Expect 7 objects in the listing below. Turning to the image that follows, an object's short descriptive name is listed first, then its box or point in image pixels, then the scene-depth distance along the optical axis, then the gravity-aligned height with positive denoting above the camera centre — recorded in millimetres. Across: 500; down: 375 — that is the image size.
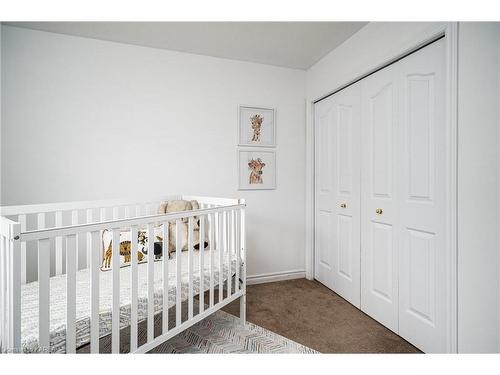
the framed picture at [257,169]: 2703 +162
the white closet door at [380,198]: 1850 -96
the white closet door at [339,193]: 2232 -72
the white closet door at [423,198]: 1520 -81
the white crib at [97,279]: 934 -506
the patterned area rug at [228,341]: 1647 -1005
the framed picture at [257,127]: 2691 +592
